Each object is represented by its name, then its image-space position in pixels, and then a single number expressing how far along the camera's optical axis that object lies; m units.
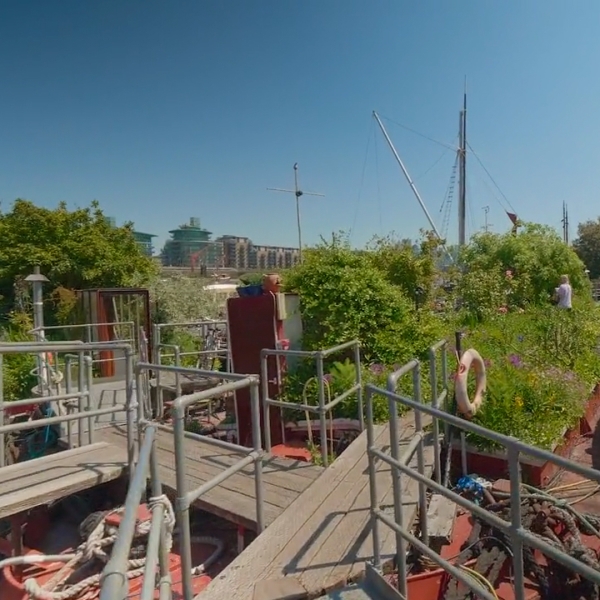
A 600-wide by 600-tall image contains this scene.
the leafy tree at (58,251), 14.22
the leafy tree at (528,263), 12.41
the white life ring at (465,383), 4.30
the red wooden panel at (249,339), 5.85
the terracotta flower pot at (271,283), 6.04
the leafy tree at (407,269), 9.82
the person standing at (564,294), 10.83
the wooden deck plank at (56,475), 3.43
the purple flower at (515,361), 5.68
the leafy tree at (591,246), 33.47
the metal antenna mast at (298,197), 30.47
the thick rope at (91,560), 2.99
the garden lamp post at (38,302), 8.48
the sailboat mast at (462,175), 25.13
